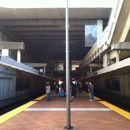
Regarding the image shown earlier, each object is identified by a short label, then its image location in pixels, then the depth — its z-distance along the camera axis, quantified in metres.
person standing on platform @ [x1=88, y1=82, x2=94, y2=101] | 15.95
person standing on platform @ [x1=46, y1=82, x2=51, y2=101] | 16.00
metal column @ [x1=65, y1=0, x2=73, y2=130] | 6.63
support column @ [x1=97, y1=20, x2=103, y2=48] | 25.77
